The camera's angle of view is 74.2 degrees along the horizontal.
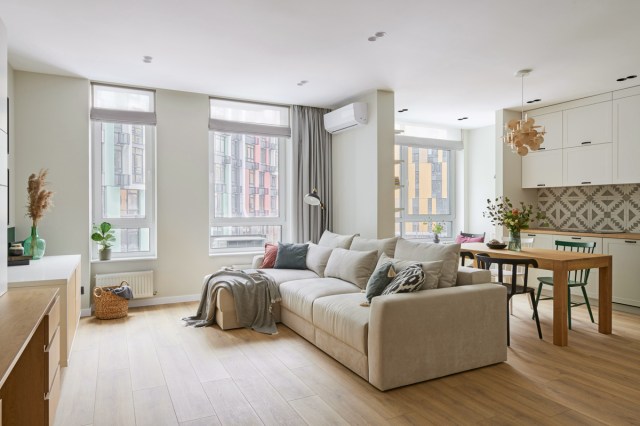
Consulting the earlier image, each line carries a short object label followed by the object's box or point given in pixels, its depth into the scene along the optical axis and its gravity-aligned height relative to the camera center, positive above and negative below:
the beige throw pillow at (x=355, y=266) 4.06 -0.51
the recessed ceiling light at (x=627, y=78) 4.62 +1.50
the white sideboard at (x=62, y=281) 2.92 -0.46
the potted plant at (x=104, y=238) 4.80 -0.27
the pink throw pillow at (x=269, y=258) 5.10 -0.53
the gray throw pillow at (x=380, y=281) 3.25 -0.52
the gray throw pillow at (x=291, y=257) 4.96 -0.51
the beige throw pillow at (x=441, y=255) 3.29 -0.34
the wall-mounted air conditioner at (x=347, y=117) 5.29 +1.25
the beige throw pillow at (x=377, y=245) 4.04 -0.31
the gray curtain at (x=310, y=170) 5.90 +0.61
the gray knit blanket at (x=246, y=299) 4.20 -0.86
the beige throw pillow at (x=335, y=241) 4.72 -0.31
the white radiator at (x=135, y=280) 4.85 -0.77
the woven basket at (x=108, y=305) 4.55 -0.98
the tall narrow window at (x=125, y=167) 5.02 +0.57
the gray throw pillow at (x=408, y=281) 3.02 -0.49
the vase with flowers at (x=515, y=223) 4.30 -0.10
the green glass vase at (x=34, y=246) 3.97 -0.30
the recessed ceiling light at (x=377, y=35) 3.53 +1.51
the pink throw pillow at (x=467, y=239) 6.42 -0.40
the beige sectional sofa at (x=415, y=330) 2.79 -0.83
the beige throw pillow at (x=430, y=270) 3.17 -0.44
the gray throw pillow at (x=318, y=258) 4.70 -0.50
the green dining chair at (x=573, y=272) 4.25 -0.60
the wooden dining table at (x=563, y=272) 3.67 -0.53
